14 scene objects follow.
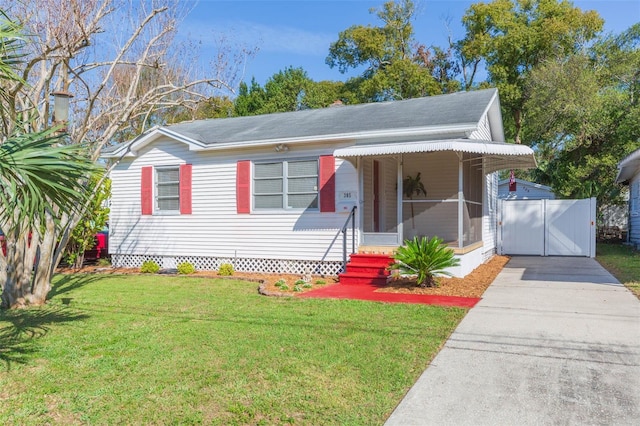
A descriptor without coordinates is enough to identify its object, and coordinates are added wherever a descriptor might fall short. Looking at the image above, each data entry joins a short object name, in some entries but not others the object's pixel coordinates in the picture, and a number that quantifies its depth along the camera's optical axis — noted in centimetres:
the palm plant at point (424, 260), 822
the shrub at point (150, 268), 1191
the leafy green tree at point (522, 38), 2464
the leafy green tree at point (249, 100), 2955
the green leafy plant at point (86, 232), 1238
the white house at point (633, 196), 1667
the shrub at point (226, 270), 1118
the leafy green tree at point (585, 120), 1889
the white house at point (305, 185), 1013
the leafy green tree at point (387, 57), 2842
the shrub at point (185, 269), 1153
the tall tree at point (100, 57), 751
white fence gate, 1426
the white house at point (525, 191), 2186
